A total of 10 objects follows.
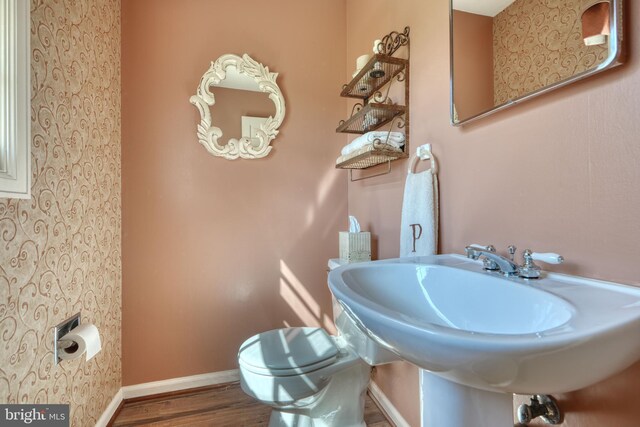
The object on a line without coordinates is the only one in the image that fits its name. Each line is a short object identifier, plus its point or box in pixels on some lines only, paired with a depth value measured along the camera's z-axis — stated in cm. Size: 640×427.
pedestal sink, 36
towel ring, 109
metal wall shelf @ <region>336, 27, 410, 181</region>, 127
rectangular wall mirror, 58
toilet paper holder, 98
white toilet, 108
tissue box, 153
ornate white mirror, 168
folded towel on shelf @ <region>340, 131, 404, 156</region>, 127
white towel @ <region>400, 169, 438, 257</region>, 106
